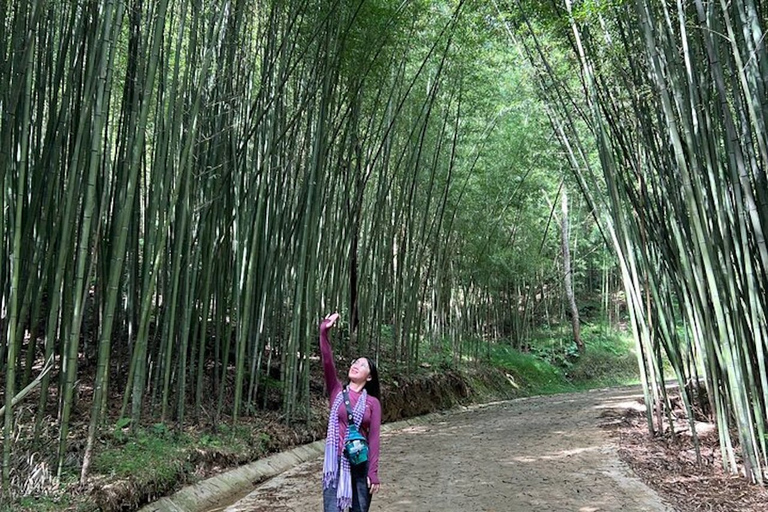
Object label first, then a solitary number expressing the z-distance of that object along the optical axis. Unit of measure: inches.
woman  83.9
